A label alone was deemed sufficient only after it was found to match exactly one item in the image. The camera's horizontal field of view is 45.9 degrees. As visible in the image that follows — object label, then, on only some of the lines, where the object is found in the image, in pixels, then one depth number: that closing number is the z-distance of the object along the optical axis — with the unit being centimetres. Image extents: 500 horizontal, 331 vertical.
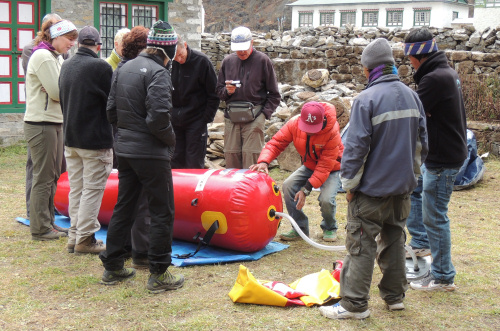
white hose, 480
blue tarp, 517
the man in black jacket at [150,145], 427
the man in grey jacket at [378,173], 383
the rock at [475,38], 1322
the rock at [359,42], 1401
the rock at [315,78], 1195
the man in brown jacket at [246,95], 671
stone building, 1143
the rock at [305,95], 1112
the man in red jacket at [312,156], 539
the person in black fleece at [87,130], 502
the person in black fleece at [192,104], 640
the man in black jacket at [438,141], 446
